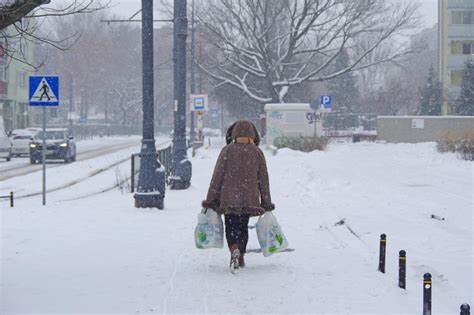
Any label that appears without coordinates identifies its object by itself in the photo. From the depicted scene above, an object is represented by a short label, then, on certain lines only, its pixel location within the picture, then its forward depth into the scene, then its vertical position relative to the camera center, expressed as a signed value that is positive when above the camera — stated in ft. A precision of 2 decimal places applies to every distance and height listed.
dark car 115.75 -4.55
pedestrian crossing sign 49.47 +1.95
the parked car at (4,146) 122.83 -4.35
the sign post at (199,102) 106.42 +2.60
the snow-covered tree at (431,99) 211.20 +6.17
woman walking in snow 26.50 -2.41
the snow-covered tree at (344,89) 247.09 +11.25
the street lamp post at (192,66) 127.24 +9.40
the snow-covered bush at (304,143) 116.78 -3.65
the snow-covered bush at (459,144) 95.30 -3.25
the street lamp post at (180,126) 60.03 -0.50
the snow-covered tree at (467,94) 198.90 +7.20
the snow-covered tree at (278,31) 148.46 +18.66
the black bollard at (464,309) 17.10 -4.38
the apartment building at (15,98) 210.79 +6.53
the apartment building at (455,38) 233.76 +26.27
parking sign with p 119.34 +3.12
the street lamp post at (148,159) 44.62 -2.41
